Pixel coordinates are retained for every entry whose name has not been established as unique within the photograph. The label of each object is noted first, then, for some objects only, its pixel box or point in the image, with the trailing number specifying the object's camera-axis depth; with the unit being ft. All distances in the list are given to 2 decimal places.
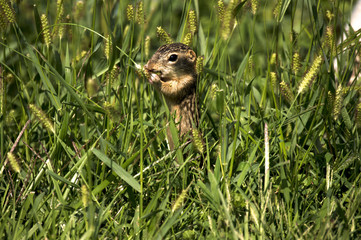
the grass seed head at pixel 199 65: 17.33
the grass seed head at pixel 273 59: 23.53
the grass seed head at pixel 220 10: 17.80
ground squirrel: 23.25
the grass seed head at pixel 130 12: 18.35
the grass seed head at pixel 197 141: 16.39
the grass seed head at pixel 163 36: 19.76
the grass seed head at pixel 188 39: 19.93
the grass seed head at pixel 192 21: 19.31
